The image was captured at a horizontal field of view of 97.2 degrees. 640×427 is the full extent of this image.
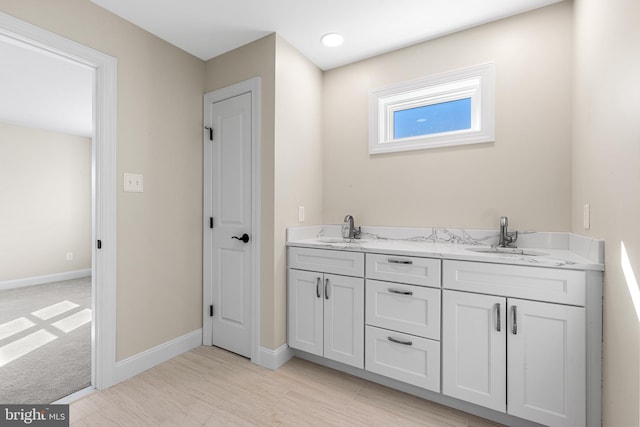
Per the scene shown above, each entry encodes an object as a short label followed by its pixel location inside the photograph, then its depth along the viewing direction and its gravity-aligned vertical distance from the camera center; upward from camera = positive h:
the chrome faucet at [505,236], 1.86 -0.15
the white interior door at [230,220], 2.24 -0.06
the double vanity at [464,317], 1.33 -0.60
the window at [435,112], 2.02 +0.82
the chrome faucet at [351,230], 2.41 -0.14
